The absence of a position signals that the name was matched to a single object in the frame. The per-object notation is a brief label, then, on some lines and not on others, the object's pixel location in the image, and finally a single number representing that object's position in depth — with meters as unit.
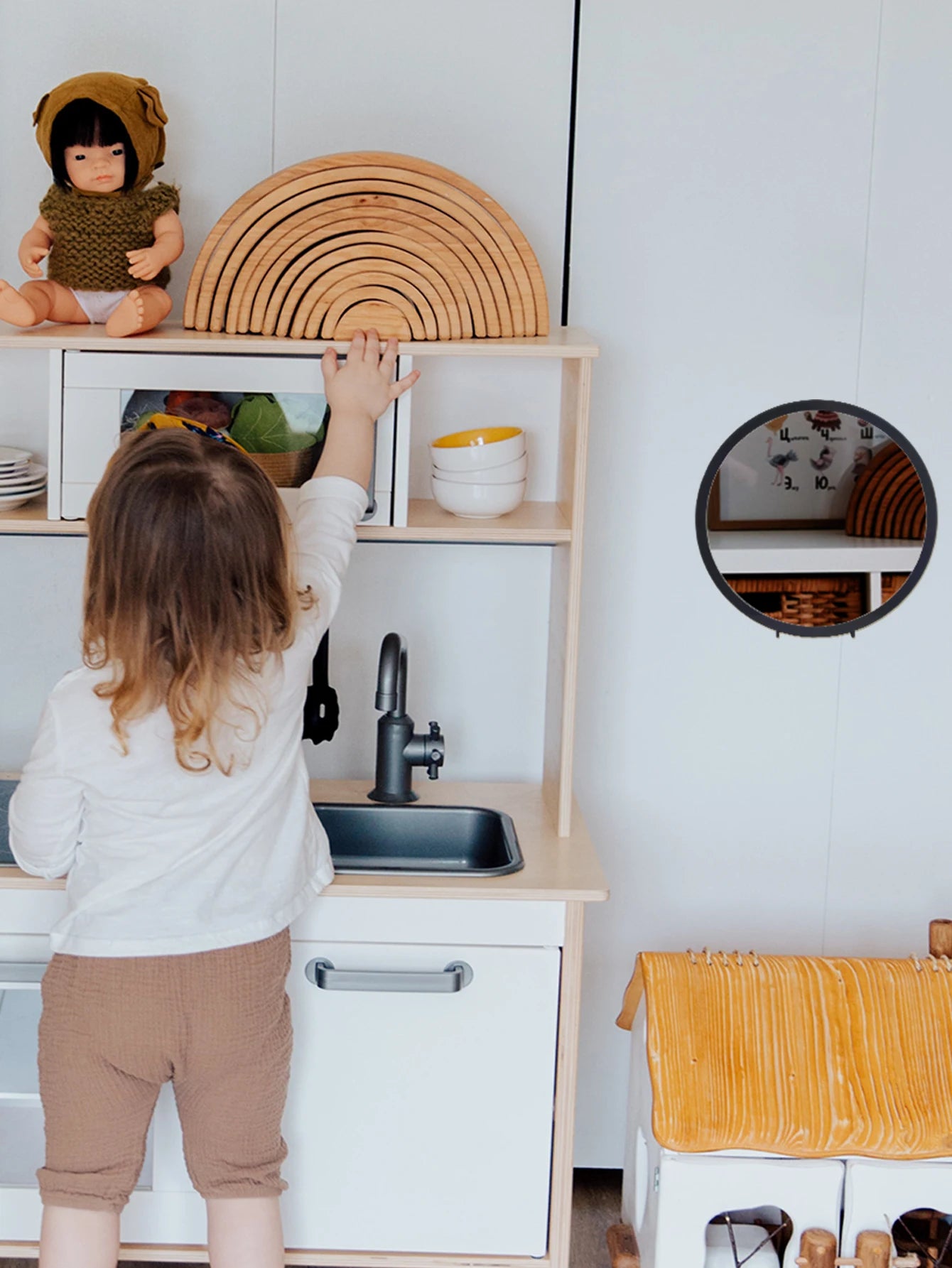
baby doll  1.95
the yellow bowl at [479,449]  2.05
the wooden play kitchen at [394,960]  1.93
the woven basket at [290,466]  1.98
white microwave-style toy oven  1.95
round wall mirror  2.30
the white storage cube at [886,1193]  1.97
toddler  1.58
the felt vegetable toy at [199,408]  1.97
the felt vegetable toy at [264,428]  1.97
